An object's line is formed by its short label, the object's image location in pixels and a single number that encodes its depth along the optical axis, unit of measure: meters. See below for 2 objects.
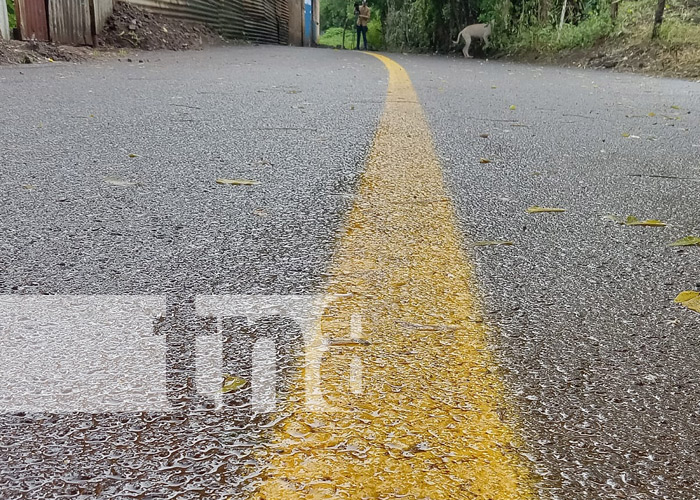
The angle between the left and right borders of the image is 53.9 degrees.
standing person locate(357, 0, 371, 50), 27.20
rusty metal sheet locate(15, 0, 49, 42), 8.75
